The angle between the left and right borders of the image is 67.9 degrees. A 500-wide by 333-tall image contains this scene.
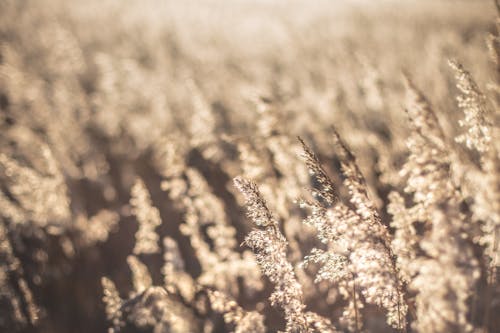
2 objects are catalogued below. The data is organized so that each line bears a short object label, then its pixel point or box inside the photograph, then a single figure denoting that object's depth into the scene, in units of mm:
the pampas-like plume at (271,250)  2379
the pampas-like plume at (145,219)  4785
